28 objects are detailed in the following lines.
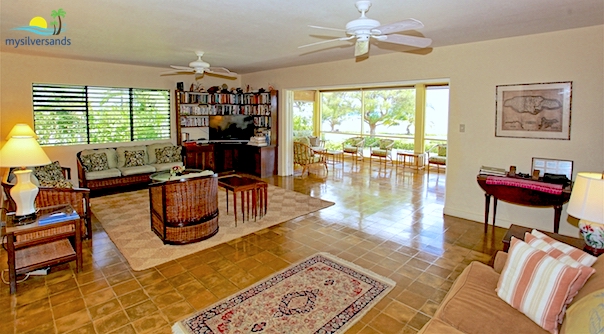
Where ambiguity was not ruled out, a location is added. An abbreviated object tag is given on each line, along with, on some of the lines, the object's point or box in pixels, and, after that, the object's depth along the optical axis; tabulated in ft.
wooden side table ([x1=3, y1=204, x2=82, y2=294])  9.39
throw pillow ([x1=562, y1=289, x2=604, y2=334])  4.56
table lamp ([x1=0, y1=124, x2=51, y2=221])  9.88
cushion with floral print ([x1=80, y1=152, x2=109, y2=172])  19.66
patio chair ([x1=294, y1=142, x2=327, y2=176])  26.25
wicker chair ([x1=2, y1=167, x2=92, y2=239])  12.38
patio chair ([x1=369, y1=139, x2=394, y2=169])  29.86
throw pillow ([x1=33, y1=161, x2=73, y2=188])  14.19
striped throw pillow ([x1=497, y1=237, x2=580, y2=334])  5.77
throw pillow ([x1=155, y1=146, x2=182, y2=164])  22.68
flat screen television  27.40
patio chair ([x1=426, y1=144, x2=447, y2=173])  25.52
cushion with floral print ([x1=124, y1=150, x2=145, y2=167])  21.30
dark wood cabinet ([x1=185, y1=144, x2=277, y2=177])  25.20
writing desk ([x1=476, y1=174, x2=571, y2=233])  12.45
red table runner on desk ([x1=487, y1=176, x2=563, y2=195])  12.38
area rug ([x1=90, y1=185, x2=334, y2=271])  12.12
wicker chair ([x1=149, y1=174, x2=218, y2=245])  12.42
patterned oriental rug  8.02
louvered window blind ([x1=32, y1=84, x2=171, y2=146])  20.27
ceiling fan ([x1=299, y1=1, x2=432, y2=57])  8.30
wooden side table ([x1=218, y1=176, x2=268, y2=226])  14.73
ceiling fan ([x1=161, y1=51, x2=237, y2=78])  16.45
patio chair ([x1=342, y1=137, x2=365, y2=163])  31.84
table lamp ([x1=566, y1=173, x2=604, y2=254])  6.99
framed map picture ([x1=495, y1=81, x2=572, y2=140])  13.25
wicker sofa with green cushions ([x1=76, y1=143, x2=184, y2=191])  19.54
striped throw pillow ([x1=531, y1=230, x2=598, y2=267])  6.37
